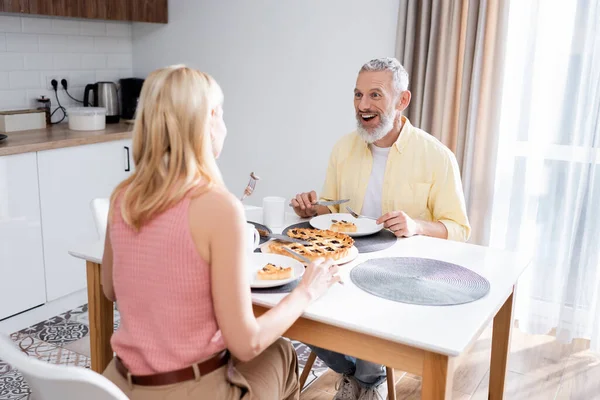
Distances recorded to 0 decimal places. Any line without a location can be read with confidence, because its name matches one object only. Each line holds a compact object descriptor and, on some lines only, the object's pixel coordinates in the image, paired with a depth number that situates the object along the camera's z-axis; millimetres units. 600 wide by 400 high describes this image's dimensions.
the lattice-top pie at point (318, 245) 1724
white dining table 1319
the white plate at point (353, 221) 2010
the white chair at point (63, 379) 1055
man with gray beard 2248
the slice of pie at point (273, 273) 1541
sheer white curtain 2814
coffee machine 4008
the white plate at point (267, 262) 1521
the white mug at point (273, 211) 2074
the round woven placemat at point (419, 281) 1512
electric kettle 3883
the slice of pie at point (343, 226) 2004
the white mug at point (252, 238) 1716
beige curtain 2953
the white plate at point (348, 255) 1722
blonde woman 1260
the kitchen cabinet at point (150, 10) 3842
